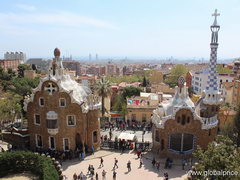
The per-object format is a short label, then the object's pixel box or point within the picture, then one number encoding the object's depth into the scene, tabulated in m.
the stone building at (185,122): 27.47
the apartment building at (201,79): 78.69
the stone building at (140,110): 43.38
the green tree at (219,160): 15.11
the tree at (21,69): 92.12
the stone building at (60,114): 28.39
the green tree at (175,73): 95.22
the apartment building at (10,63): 131.95
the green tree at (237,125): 28.62
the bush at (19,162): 24.54
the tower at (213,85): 29.22
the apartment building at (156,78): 101.19
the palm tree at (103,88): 43.50
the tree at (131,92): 64.00
